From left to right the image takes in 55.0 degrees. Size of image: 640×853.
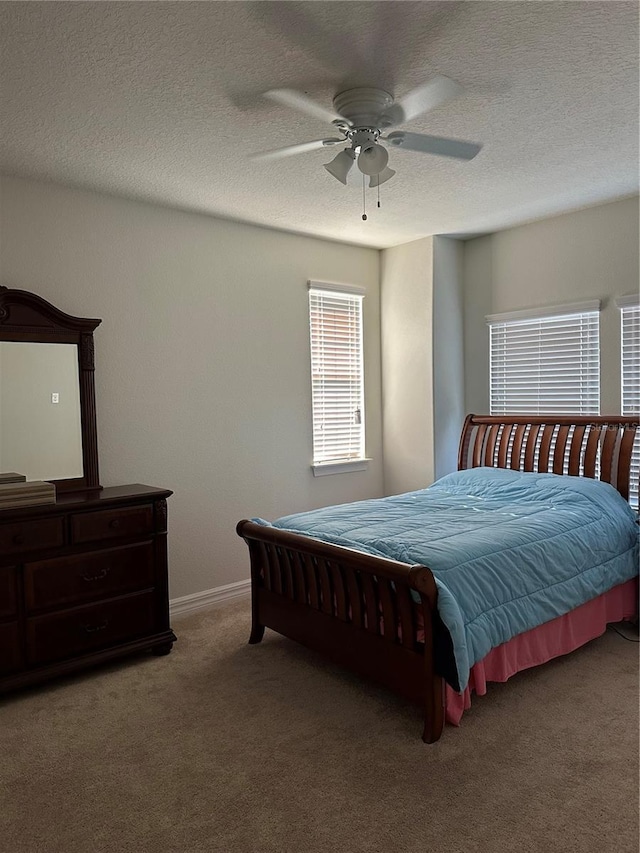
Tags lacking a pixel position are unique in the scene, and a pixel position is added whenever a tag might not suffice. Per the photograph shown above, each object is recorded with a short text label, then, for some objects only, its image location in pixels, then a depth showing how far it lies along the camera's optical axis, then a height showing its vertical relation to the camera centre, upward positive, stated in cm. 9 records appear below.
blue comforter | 264 -73
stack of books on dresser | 298 -45
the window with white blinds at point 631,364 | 405 +15
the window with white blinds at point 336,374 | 496 +16
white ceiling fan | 250 +108
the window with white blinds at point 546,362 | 433 +19
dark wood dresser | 296 -94
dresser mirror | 333 +4
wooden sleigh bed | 252 -94
